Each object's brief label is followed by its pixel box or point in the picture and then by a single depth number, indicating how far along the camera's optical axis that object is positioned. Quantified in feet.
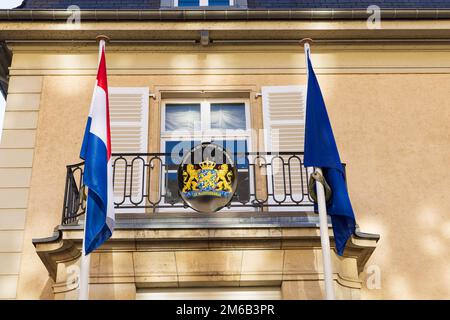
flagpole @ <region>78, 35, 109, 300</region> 21.49
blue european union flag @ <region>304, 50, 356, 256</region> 23.47
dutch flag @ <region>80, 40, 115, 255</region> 22.51
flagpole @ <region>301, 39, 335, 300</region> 21.71
